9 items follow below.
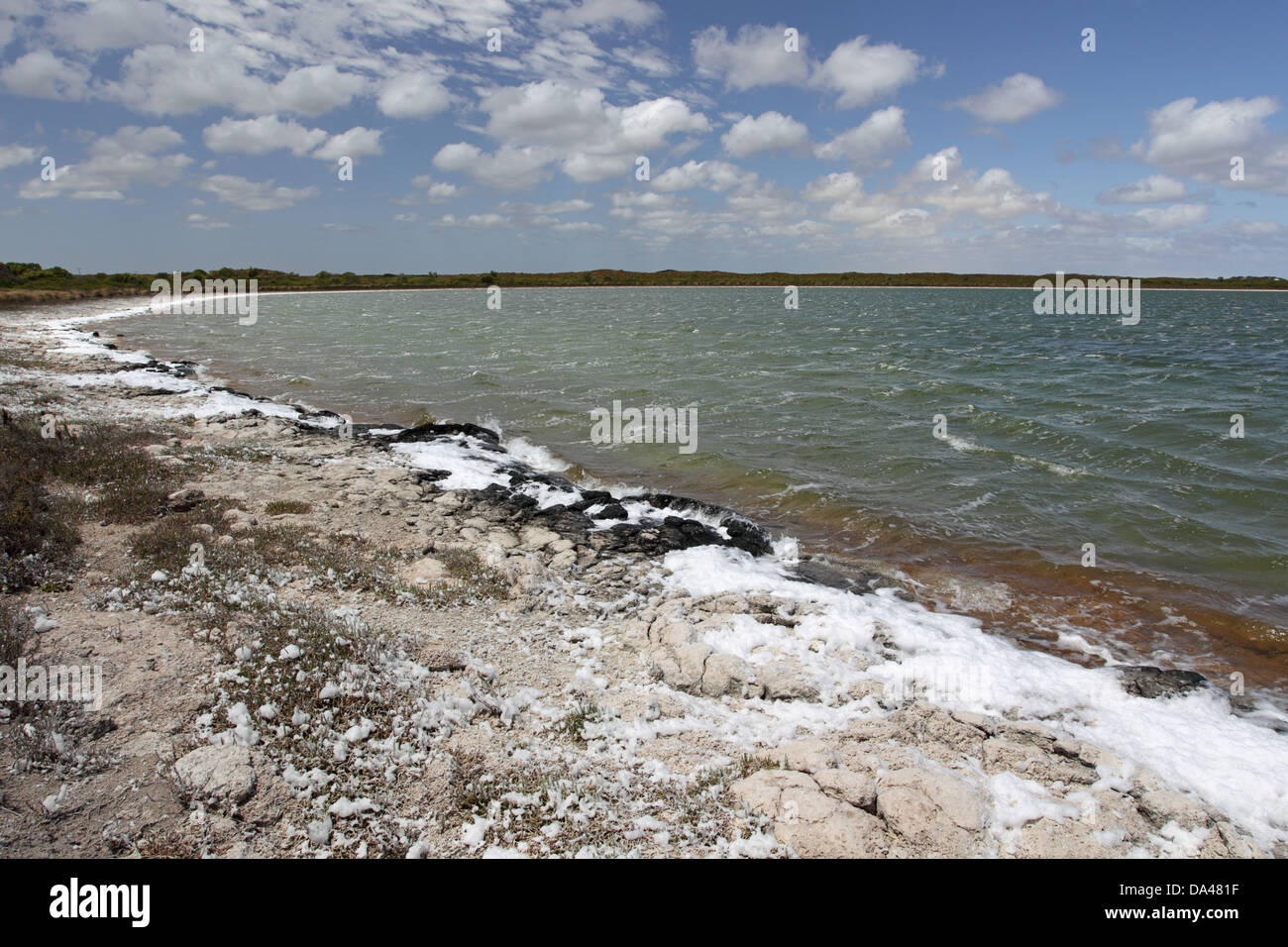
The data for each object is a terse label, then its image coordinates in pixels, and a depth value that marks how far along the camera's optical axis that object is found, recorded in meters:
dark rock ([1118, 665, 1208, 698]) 7.00
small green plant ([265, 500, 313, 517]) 9.93
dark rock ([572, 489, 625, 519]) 12.02
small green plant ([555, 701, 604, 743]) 5.45
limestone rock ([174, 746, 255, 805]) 4.29
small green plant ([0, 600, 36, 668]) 5.38
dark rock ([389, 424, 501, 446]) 16.38
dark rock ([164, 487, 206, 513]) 9.53
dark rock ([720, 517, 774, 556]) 10.61
